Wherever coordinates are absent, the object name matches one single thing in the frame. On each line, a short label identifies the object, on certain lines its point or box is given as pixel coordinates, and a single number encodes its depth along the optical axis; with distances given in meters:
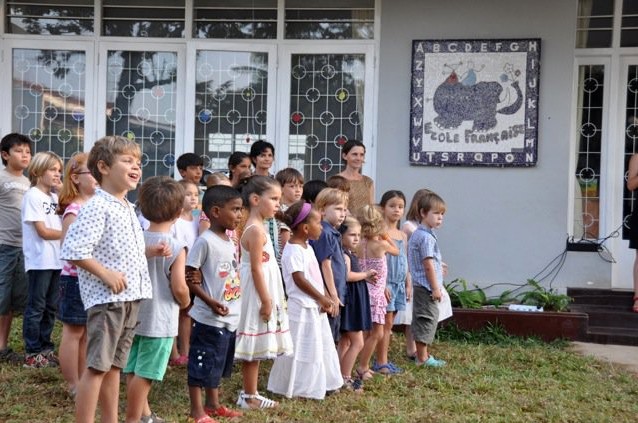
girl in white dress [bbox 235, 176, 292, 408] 4.82
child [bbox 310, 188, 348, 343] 5.30
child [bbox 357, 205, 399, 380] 5.78
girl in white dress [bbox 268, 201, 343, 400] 5.11
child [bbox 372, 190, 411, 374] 6.15
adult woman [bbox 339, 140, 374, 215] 7.07
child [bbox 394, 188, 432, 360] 6.43
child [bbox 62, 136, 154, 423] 3.76
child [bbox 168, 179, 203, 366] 5.84
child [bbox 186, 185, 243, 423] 4.54
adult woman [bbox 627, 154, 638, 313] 7.93
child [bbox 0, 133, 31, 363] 5.96
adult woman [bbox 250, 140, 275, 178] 6.89
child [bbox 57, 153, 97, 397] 4.63
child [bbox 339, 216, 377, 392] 5.57
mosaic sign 8.00
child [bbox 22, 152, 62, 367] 5.57
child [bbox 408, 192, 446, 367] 6.27
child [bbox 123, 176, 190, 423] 4.18
